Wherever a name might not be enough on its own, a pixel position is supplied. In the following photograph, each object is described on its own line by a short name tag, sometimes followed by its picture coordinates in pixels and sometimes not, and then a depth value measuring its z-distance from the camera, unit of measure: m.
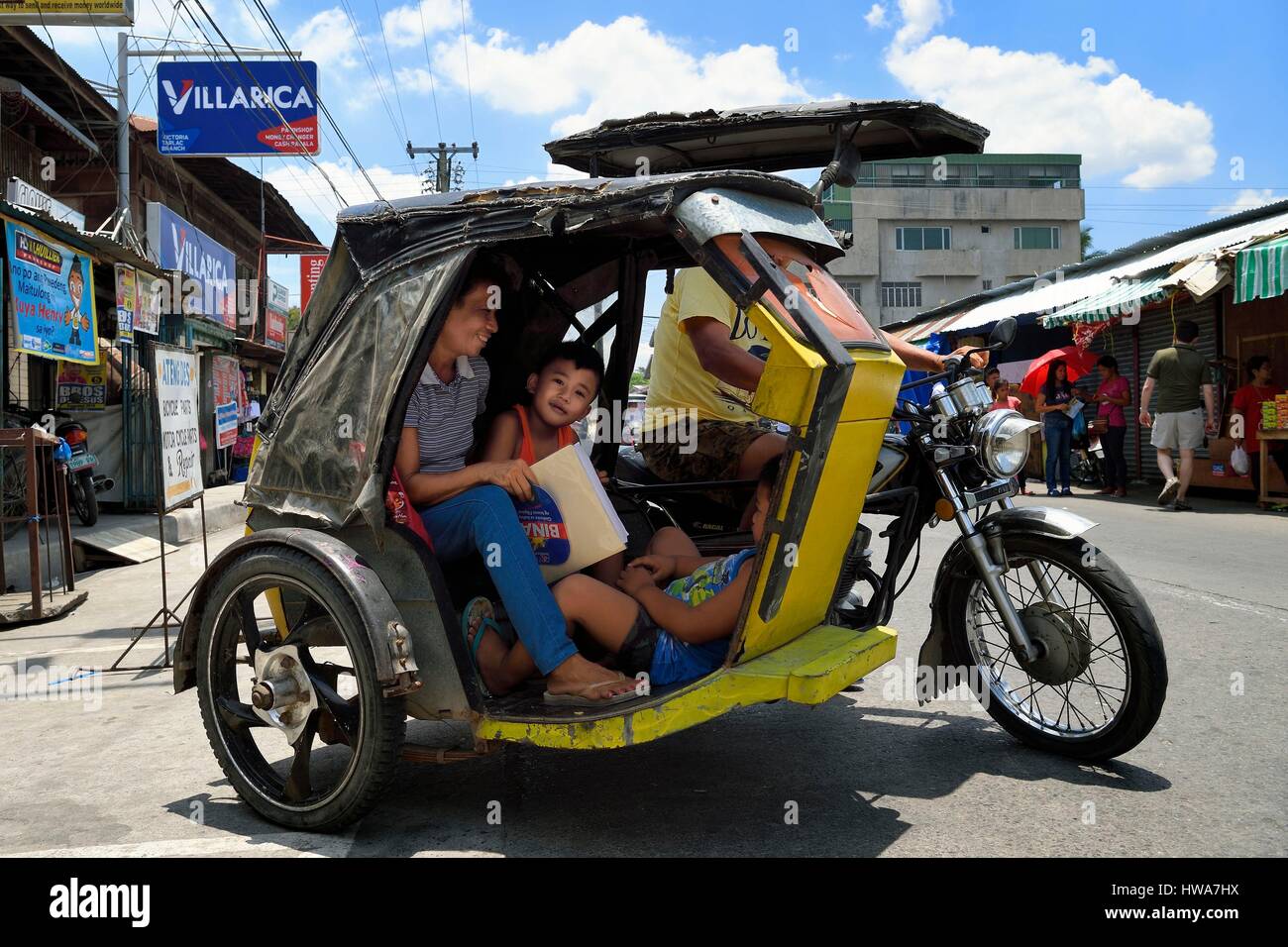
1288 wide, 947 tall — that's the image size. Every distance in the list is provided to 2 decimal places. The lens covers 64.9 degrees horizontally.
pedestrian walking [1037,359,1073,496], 14.99
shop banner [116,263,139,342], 12.14
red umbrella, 16.14
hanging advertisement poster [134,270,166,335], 12.74
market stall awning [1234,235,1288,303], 10.94
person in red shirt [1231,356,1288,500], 12.20
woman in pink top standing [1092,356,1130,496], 14.16
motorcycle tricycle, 3.02
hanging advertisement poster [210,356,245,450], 20.09
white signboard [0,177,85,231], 13.00
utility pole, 33.81
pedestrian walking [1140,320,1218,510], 12.01
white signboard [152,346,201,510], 6.95
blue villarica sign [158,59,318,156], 15.20
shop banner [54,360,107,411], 14.02
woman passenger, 3.25
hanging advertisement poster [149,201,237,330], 17.06
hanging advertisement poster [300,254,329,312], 25.67
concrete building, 55.22
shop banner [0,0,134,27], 10.06
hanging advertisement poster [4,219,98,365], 9.59
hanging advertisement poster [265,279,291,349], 27.78
